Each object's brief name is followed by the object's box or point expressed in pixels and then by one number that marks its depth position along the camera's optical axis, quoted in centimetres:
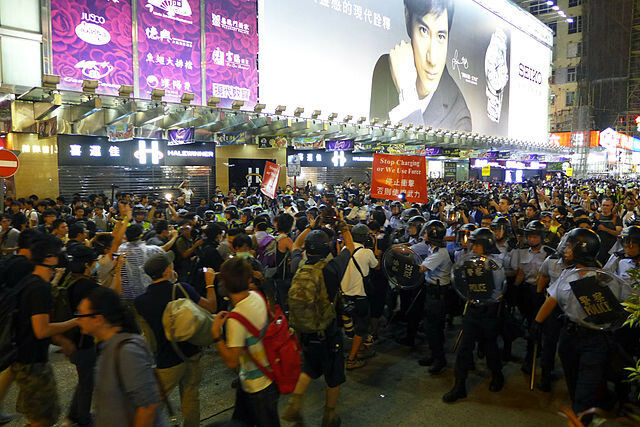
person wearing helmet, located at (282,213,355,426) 374
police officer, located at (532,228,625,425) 356
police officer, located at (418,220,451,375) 505
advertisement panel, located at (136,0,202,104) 1463
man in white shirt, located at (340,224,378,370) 498
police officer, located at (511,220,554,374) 534
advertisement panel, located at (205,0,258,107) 1656
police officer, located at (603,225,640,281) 436
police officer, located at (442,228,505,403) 434
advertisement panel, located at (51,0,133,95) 1242
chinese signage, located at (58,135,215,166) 1323
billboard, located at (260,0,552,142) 2078
